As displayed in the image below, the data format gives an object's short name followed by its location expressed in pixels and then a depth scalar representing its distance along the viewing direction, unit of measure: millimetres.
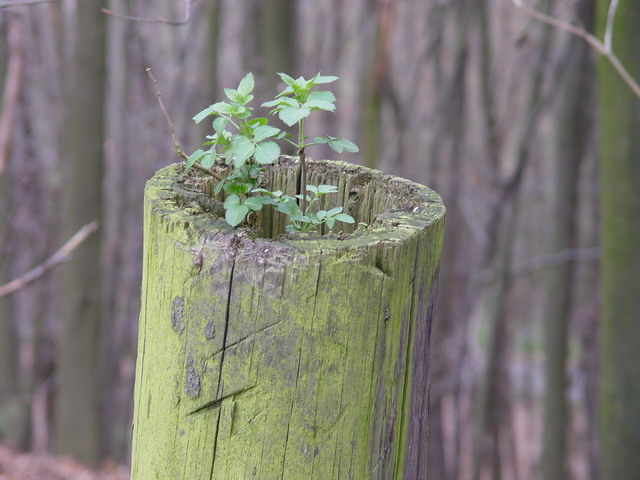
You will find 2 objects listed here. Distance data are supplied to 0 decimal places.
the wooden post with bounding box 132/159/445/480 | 2271
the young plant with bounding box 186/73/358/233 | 2623
